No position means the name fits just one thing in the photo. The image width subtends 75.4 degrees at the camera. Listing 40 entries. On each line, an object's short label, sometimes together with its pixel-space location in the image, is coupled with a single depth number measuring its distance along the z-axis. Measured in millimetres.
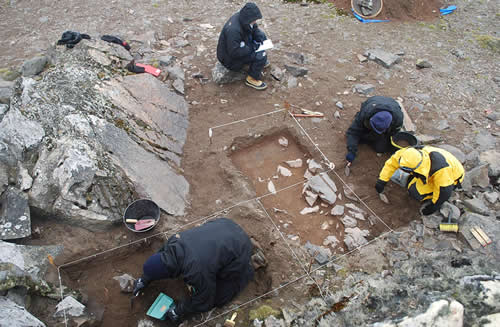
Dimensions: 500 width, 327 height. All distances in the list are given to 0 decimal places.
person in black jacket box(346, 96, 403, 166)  5602
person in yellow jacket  4883
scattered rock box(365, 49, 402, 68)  8242
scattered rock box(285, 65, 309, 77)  7918
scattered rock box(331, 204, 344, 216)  5582
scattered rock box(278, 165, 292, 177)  6273
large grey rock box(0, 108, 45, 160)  4833
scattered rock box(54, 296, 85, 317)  3926
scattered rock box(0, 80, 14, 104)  5867
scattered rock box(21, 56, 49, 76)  7145
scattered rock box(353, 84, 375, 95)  7551
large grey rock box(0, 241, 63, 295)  3713
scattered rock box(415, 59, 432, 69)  8242
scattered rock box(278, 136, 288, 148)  6809
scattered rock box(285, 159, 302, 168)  6406
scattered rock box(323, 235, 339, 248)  5230
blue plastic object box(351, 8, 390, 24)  9922
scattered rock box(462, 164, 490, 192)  5688
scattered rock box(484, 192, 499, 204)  5436
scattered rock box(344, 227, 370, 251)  5133
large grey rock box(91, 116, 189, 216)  5336
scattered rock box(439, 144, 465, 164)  6112
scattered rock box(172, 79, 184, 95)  7398
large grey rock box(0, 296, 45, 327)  3318
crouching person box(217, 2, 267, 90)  6899
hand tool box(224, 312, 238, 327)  4137
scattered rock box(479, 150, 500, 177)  5859
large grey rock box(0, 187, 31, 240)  4250
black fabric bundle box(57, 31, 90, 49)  7270
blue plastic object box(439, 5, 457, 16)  10367
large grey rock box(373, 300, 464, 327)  2748
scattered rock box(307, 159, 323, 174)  6179
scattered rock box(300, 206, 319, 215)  5660
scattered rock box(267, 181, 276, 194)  5953
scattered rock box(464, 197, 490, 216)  5242
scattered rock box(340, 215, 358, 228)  5449
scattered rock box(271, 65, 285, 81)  7864
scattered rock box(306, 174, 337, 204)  5727
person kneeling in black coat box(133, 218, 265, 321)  3695
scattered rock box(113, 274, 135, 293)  4469
